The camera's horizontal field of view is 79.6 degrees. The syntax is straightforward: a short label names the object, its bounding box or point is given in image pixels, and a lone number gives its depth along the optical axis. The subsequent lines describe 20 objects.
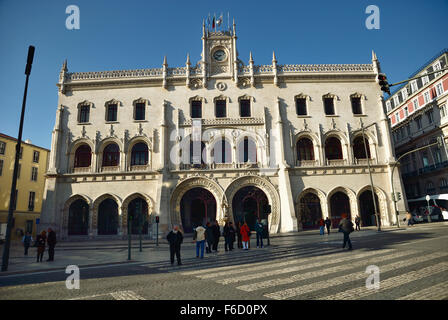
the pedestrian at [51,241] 13.04
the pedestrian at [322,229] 20.89
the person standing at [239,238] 15.33
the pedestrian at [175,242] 10.34
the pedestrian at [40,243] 12.80
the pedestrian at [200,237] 11.96
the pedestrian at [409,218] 24.06
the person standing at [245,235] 14.27
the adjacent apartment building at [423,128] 29.50
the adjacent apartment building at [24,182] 33.53
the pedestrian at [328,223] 22.05
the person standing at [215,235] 14.43
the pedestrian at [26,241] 16.28
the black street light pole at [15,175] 10.27
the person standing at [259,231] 14.80
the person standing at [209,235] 14.02
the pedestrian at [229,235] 14.23
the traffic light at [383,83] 10.65
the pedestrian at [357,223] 23.09
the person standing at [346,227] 11.66
